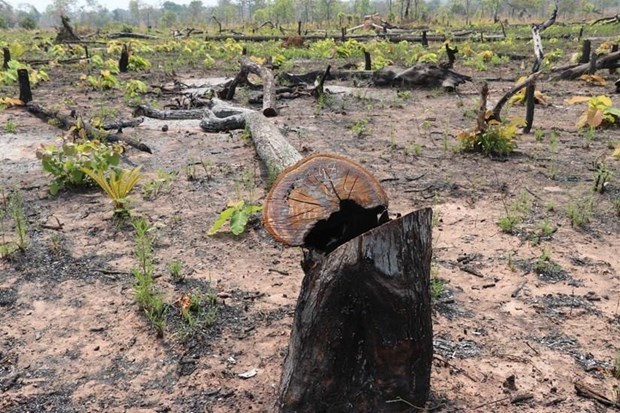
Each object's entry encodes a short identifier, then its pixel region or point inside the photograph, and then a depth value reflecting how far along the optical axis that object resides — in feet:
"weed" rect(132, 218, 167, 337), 10.51
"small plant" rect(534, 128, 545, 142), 23.56
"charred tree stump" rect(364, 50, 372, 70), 42.48
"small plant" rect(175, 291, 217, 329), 10.49
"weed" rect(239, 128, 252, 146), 23.66
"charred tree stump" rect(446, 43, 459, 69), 40.35
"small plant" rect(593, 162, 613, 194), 17.17
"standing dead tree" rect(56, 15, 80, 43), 67.21
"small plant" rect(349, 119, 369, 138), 25.01
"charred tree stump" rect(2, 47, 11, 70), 41.37
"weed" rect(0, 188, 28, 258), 13.38
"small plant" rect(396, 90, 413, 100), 33.74
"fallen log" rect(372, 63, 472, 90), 36.45
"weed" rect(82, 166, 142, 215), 15.51
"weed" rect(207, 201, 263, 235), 14.06
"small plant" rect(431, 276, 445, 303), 11.41
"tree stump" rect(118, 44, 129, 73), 44.70
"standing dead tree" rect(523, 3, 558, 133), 23.04
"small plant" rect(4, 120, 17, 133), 25.18
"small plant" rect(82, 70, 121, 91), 36.09
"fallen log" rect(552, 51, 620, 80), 37.63
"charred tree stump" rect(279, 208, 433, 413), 7.01
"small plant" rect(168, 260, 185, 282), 12.20
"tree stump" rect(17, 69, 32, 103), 29.68
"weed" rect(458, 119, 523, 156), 21.13
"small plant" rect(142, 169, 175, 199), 17.47
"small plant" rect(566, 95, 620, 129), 23.88
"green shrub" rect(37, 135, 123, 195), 17.20
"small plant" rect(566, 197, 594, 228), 14.78
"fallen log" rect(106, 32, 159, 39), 82.64
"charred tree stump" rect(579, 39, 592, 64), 40.65
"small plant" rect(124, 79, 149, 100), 33.98
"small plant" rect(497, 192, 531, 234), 14.55
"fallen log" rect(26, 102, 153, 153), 22.00
